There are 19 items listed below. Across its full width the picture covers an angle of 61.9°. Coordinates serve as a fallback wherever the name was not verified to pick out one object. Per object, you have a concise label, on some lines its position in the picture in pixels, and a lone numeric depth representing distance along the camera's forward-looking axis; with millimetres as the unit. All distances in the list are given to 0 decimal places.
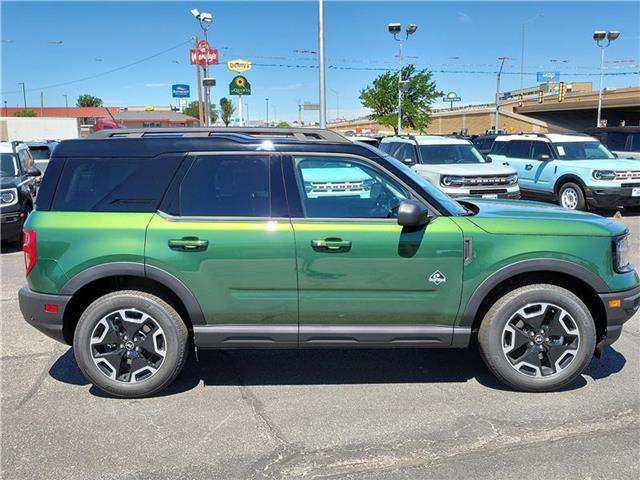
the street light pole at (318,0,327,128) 16500
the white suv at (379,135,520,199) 10773
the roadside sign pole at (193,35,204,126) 32531
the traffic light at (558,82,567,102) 68750
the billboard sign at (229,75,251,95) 23500
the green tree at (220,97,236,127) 70450
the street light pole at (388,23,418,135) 29688
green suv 3590
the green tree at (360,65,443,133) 39938
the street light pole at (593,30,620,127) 34094
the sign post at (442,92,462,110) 70625
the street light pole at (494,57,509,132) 50391
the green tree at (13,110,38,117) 83750
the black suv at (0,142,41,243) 9016
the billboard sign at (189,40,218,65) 27578
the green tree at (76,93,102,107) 111562
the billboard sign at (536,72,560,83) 67394
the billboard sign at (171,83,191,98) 39562
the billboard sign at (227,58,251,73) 26734
